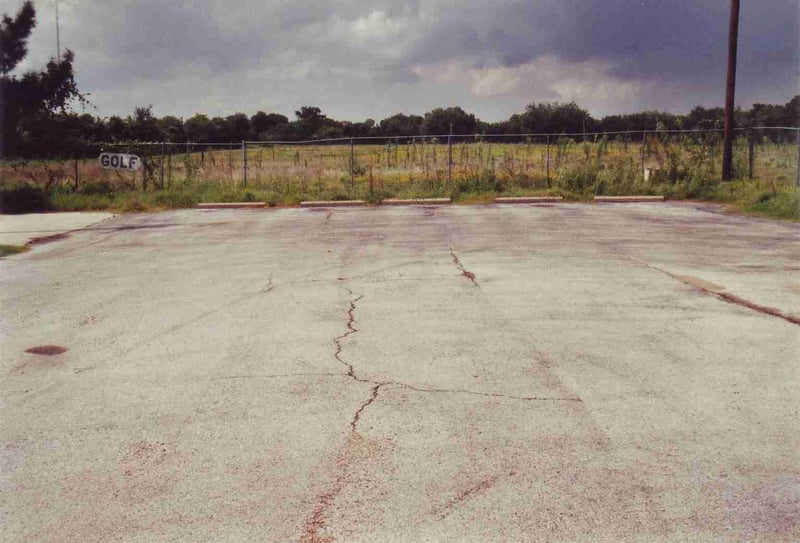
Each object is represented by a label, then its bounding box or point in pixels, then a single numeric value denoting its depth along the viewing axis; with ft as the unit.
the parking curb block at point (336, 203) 74.38
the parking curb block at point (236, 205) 74.74
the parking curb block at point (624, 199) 74.54
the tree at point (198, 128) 281.74
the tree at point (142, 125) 111.65
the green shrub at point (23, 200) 74.43
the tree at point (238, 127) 298.97
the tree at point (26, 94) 81.76
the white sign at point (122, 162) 79.20
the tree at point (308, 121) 334.71
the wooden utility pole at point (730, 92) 80.02
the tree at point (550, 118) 284.20
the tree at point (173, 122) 215.10
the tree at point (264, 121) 358.19
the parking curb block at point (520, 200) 73.87
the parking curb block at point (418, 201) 74.90
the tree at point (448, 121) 325.42
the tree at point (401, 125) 317.97
